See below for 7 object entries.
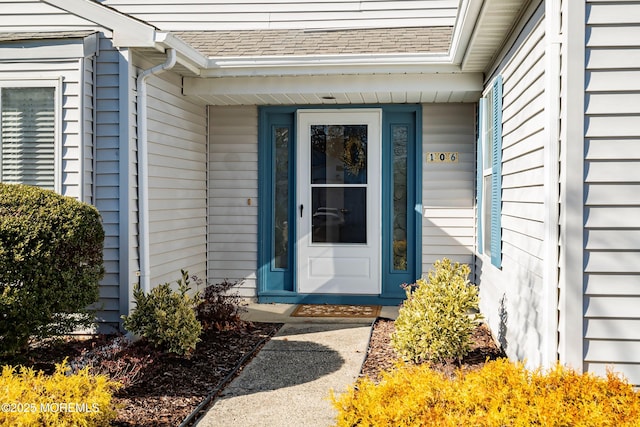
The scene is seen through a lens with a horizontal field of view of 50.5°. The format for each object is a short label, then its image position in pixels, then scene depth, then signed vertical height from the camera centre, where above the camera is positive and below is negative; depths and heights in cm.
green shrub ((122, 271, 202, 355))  575 -108
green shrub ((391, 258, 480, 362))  556 -105
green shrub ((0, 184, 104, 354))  487 -49
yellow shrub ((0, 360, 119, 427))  342 -108
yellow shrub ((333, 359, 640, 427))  299 -95
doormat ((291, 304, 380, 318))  815 -141
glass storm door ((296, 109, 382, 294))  881 -5
